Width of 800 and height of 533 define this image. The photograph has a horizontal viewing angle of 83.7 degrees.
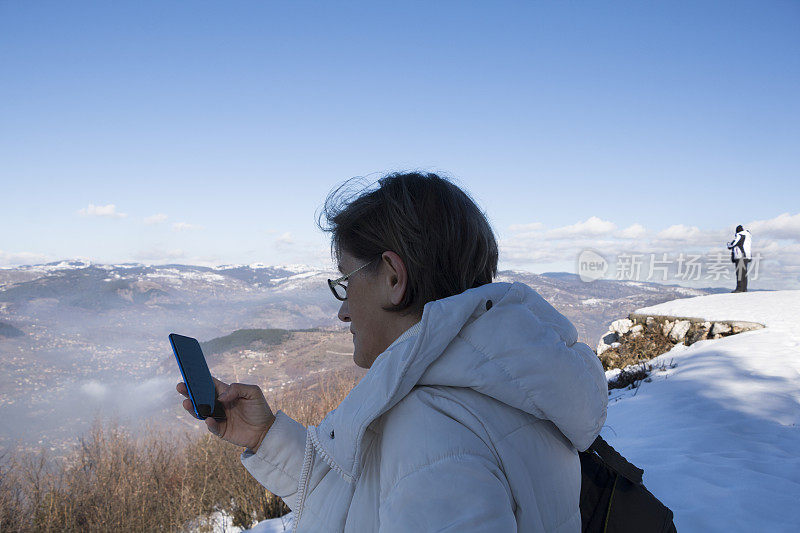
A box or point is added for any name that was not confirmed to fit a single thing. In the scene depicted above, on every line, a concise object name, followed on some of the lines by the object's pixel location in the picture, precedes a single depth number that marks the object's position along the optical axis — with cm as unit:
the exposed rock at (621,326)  1359
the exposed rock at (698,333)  1095
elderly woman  75
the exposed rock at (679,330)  1155
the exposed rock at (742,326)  1061
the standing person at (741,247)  1432
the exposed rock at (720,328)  1084
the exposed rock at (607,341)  1364
